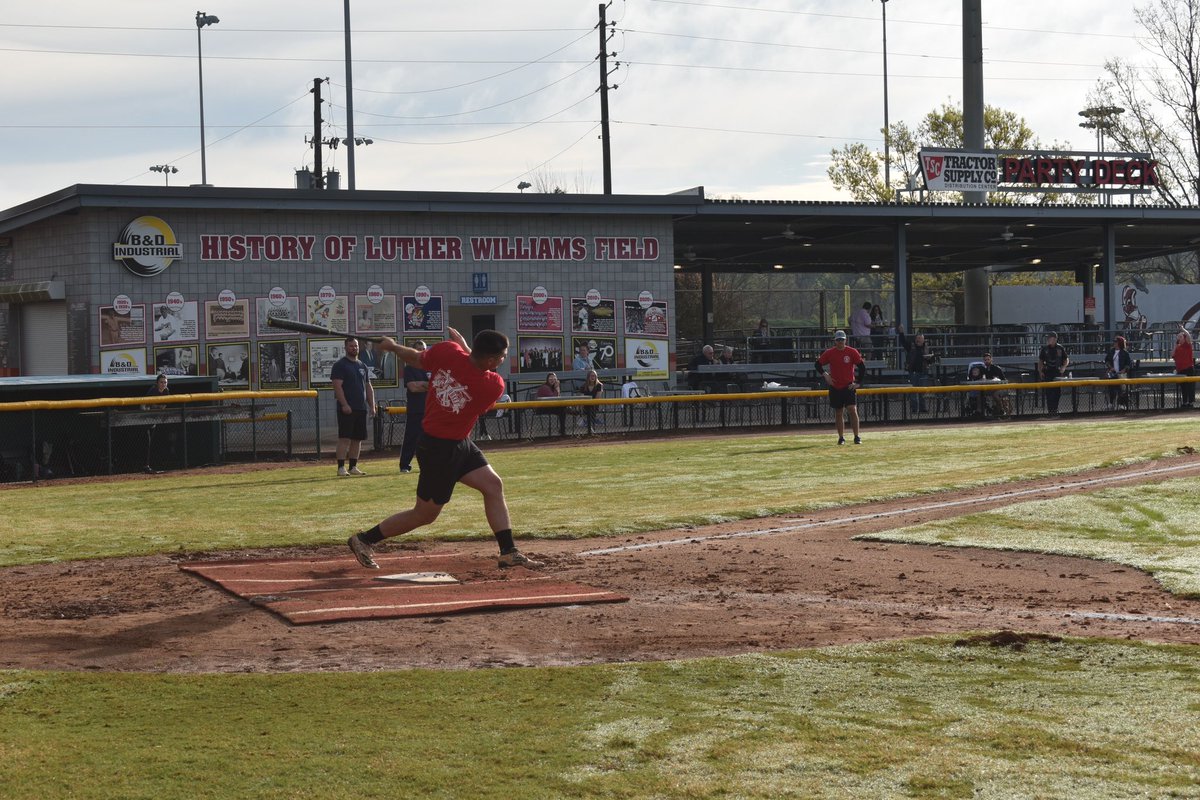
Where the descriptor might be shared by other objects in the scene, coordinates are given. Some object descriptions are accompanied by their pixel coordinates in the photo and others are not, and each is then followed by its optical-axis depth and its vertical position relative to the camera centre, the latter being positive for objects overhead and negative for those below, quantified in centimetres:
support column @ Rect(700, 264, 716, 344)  4066 +235
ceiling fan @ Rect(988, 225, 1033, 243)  3862 +386
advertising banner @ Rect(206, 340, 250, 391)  2656 +30
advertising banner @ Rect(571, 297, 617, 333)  2962 +126
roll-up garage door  2714 +93
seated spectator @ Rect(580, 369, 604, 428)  2547 -39
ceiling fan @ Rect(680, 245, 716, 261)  3996 +357
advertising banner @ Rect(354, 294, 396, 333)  2772 +130
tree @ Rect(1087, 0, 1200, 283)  6322 +1146
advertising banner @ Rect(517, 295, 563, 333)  2914 +129
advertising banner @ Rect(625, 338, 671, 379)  2997 +28
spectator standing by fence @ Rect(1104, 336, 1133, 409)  2998 -16
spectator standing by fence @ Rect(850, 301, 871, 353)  3381 +100
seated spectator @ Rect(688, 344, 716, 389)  3062 +13
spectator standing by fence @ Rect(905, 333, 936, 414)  3092 +1
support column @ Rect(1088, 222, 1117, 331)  3797 +268
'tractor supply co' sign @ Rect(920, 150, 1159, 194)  3847 +564
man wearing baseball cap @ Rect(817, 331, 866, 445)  2084 -12
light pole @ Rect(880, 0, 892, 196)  6400 +1037
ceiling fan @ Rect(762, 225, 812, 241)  3566 +377
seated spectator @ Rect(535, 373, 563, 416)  2539 -36
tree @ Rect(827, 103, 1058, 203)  6234 +1080
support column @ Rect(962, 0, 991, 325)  4259 +961
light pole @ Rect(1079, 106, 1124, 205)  6506 +1232
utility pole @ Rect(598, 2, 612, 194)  5222 +1117
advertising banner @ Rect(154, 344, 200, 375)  2609 +39
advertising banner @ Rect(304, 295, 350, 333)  2736 +136
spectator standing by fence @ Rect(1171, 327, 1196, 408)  3102 +7
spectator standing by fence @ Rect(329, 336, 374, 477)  1791 -35
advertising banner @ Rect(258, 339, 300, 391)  2702 +26
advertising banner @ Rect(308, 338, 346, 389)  2745 +29
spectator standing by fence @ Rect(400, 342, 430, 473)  1653 -63
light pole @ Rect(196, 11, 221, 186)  5588 +1545
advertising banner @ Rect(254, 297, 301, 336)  2688 +140
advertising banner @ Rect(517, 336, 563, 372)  2905 +44
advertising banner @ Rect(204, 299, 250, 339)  2652 +120
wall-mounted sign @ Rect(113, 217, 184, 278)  2583 +265
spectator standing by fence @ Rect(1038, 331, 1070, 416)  2898 -6
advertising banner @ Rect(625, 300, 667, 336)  3005 +121
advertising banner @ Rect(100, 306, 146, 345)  2573 +106
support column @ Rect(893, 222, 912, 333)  3462 +221
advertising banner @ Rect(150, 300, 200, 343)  2605 +114
